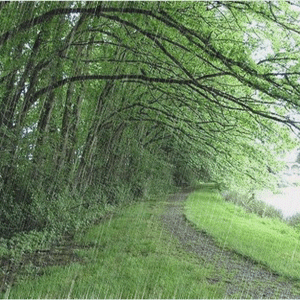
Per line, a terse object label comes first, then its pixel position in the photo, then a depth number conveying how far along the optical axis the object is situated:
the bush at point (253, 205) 22.75
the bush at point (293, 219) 18.89
